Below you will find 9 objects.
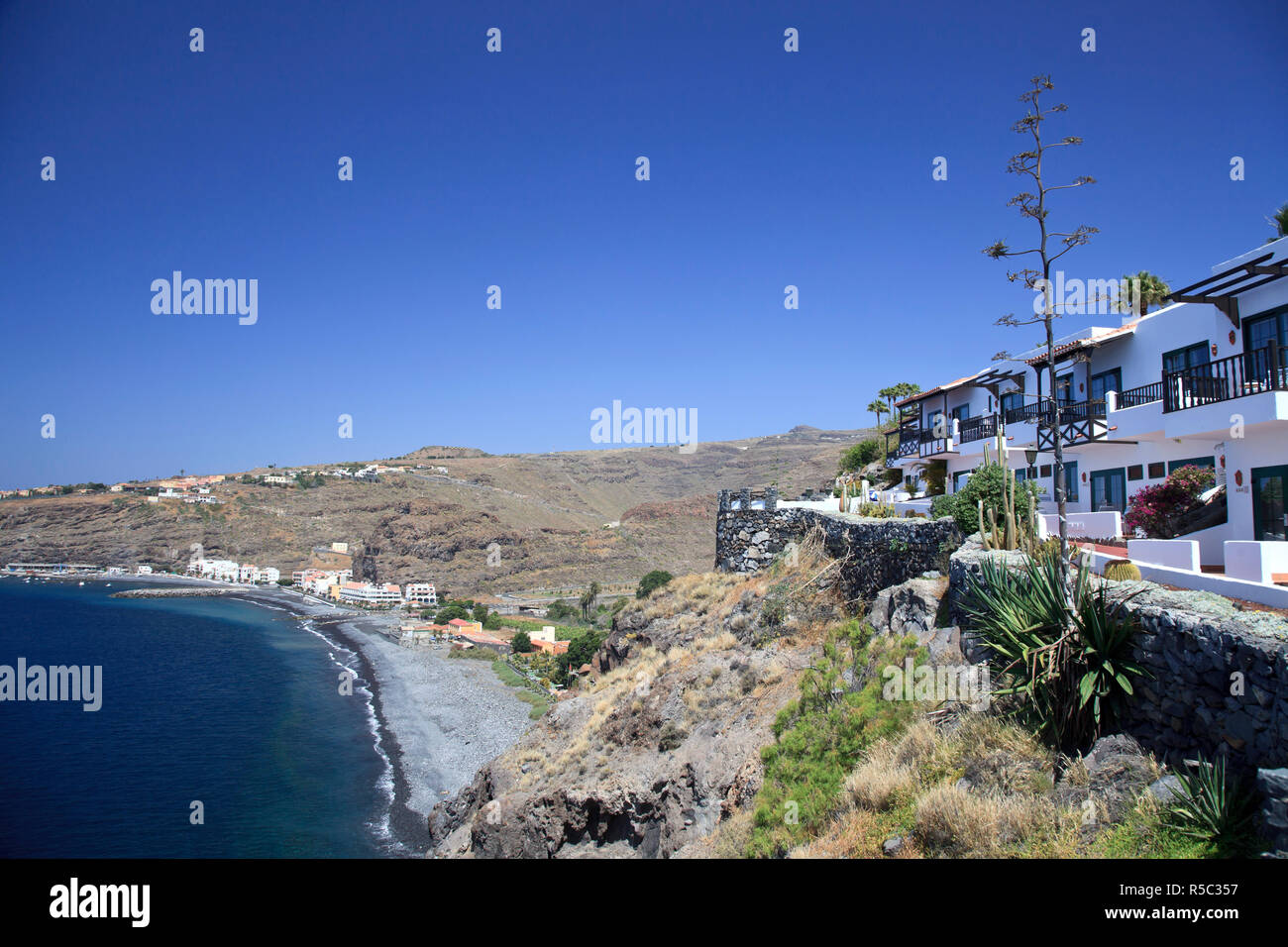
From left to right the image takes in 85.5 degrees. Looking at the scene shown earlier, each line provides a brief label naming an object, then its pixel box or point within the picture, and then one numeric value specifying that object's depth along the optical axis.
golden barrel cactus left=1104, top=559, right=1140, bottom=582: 9.10
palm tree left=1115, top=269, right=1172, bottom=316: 24.23
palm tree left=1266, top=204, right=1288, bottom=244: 21.36
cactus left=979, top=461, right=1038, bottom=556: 10.91
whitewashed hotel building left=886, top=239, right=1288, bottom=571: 13.02
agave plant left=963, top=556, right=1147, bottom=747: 6.91
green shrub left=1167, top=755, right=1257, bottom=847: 5.25
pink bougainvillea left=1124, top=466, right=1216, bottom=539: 14.40
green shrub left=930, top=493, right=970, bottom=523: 14.84
